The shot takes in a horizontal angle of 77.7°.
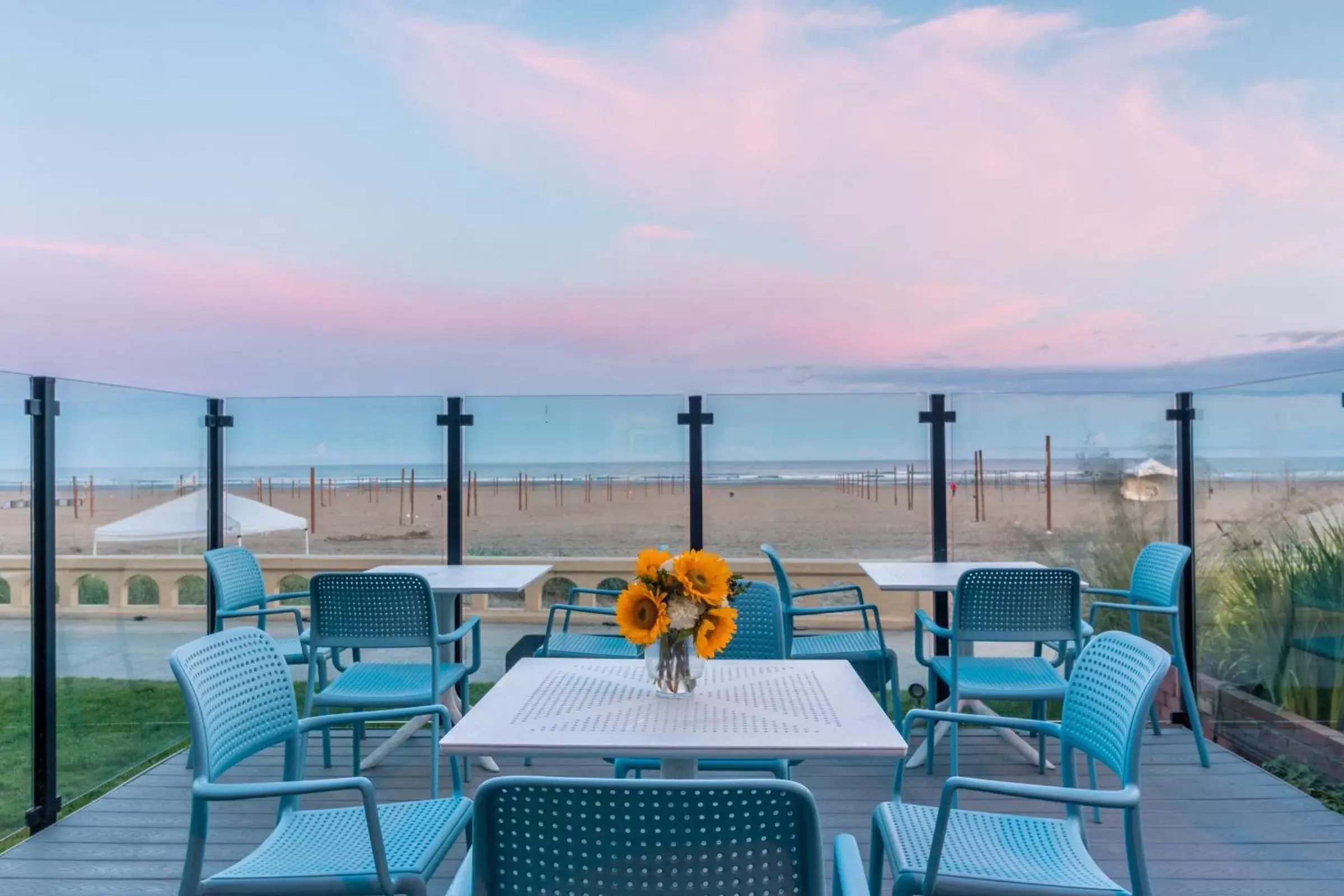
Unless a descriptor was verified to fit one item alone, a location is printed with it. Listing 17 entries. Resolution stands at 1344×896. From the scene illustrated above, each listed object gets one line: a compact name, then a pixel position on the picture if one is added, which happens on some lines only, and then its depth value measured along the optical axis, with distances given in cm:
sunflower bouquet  200
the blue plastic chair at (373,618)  332
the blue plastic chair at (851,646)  394
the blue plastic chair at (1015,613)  327
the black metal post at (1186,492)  474
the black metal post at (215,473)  488
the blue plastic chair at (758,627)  292
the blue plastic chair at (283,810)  174
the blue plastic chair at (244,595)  404
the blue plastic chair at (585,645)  388
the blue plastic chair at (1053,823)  172
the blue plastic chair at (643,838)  111
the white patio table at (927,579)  386
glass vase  211
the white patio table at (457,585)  389
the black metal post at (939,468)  485
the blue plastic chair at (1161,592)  399
